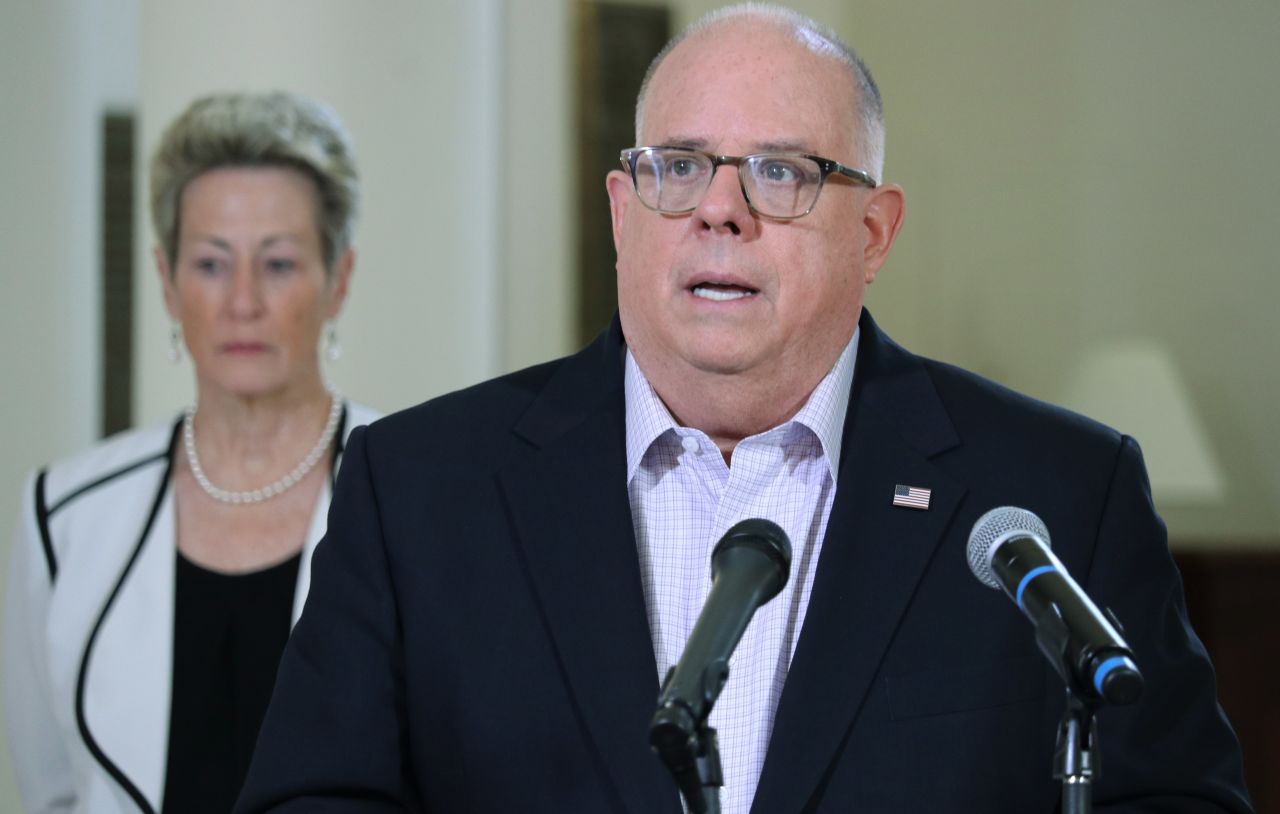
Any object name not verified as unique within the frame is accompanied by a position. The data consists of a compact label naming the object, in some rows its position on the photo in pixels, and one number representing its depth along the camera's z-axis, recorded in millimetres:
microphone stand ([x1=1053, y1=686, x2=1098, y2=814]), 4451
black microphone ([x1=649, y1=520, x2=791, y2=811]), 4401
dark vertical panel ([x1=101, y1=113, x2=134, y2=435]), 7501
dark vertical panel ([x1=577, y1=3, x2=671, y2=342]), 6883
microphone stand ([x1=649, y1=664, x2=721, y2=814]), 4398
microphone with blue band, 4408
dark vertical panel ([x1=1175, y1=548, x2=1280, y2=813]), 5295
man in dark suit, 4707
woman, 5249
